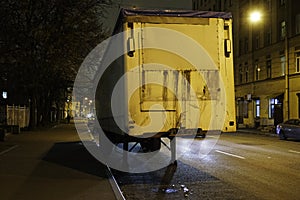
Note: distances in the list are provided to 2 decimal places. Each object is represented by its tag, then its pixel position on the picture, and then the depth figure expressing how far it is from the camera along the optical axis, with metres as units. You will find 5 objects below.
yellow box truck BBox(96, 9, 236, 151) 10.94
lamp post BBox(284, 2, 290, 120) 33.00
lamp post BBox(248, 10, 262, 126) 46.78
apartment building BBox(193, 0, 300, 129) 38.44
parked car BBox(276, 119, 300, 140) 27.27
